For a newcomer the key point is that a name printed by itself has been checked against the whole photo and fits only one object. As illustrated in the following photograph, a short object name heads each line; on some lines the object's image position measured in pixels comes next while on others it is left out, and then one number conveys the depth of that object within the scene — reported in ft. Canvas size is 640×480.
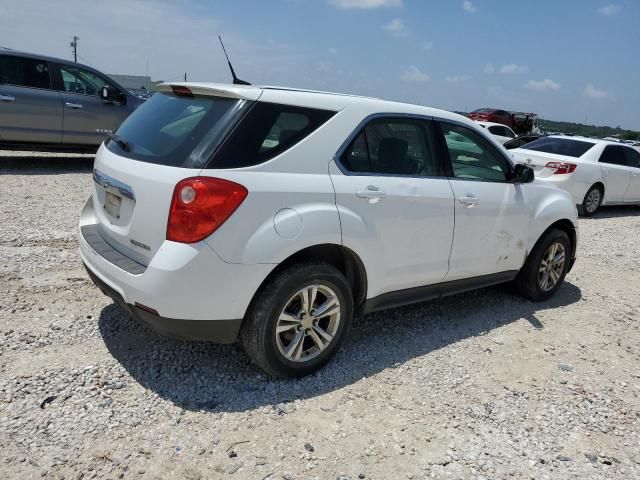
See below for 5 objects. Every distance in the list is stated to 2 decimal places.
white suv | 9.31
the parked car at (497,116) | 97.43
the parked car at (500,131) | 63.95
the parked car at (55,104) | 28.96
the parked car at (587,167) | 33.01
